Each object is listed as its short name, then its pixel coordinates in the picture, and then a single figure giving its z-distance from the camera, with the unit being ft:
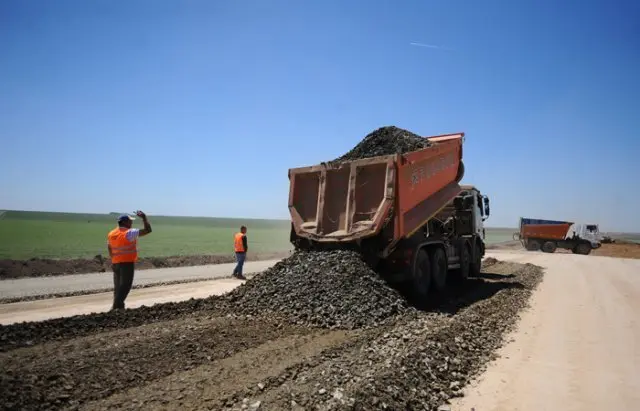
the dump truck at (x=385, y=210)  25.11
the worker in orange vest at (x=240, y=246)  43.42
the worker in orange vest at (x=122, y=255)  21.20
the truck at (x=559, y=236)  100.78
